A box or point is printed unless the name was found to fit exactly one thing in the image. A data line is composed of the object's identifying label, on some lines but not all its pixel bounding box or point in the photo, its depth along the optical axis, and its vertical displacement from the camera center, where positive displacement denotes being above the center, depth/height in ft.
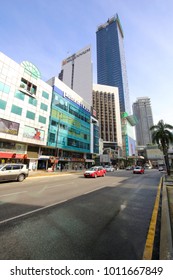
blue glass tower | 451.94 +380.13
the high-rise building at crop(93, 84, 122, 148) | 353.51 +150.39
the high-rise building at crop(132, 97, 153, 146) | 639.76 +142.05
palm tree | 88.43 +21.20
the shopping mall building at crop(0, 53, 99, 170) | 99.66 +42.52
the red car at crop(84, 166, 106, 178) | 67.67 -2.12
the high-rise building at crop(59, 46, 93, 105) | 303.48 +227.13
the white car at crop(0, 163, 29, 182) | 44.06 -1.58
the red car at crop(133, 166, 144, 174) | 103.23 -1.80
